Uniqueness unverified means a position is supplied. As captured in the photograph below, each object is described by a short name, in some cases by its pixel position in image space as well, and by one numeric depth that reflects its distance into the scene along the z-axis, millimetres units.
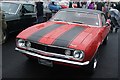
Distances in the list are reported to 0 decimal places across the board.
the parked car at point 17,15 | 3514
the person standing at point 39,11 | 4747
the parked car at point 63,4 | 11848
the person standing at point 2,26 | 2913
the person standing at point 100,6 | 7148
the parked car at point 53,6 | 10909
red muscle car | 2047
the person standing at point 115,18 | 5387
